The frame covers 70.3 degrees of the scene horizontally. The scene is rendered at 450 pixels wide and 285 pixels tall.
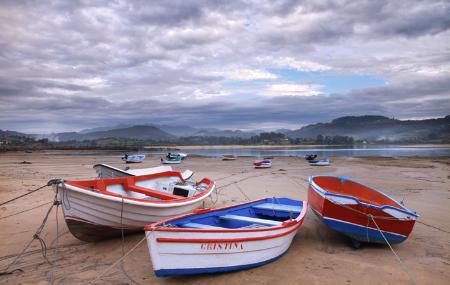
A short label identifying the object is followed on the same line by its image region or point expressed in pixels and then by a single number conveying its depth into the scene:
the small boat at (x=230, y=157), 46.59
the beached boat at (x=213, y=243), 5.15
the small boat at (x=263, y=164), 30.90
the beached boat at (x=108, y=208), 6.95
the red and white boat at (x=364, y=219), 7.08
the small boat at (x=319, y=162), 34.61
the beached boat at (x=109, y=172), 10.31
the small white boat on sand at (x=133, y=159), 41.97
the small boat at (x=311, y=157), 37.12
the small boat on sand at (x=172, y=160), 40.17
